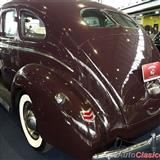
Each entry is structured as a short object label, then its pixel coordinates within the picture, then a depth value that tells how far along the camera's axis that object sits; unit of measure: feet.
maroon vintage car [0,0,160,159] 5.39
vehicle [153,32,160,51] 14.82
